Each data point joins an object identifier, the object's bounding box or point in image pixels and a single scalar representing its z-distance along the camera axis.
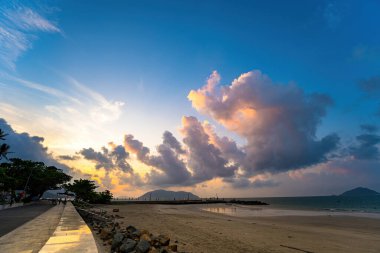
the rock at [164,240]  11.93
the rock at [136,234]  13.35
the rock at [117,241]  11.16
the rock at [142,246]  9.99
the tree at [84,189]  55.03
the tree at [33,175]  49.81
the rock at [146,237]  12.11
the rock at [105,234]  13.60
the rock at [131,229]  15.06
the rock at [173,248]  11.75
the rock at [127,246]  10.15
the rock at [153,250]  10.01
